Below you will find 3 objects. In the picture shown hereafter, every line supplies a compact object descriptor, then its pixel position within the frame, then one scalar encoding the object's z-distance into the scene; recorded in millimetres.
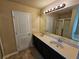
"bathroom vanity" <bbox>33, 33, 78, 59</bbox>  1128
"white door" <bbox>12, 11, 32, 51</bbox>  2345
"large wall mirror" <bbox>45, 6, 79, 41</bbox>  1544
